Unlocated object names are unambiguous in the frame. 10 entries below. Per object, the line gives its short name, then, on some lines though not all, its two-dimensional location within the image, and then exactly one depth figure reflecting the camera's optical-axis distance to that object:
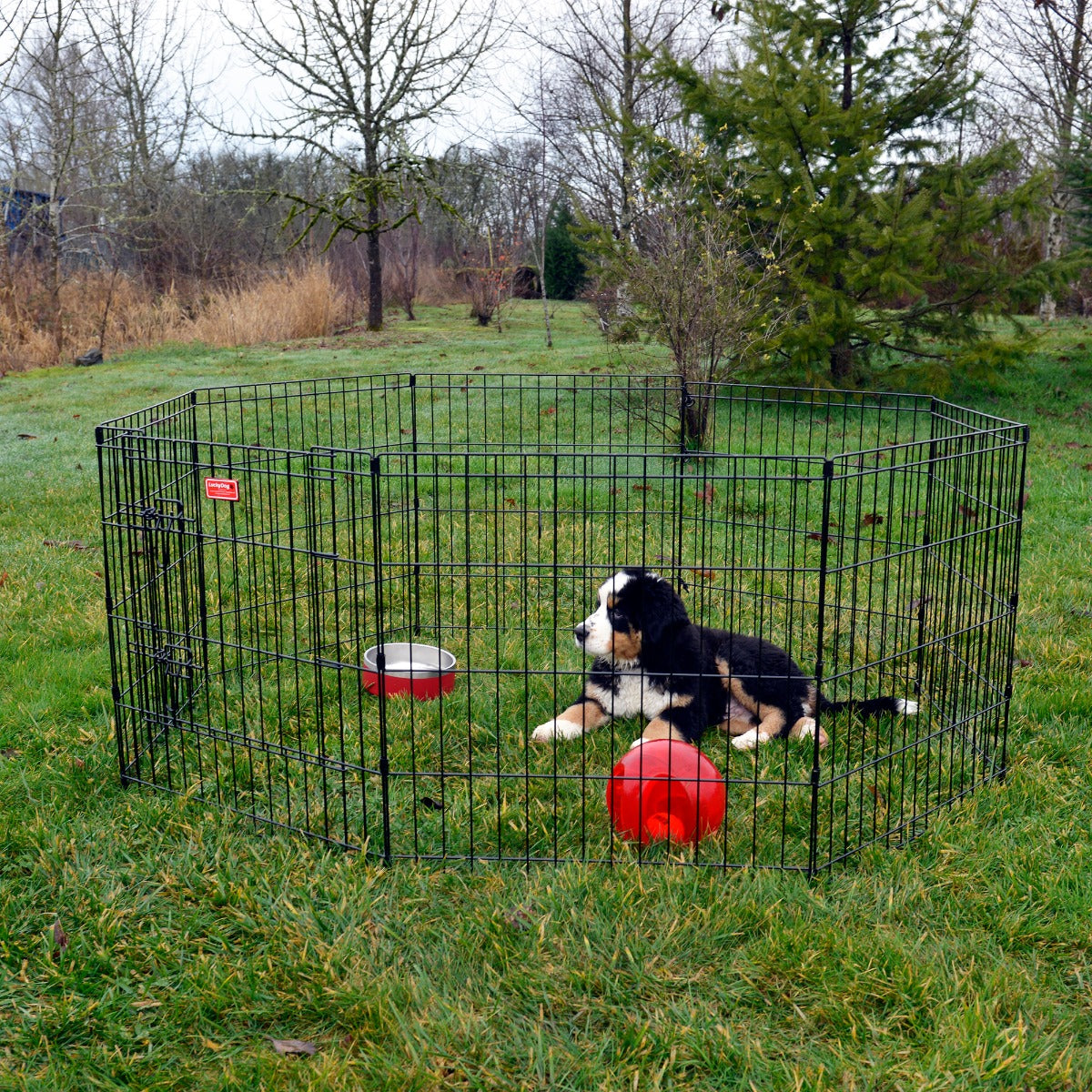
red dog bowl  4.51
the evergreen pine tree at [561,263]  28.94
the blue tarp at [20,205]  20.51
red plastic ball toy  3.35
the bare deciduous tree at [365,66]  19.55
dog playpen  3.46
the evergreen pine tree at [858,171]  10.58
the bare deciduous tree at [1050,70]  16.48
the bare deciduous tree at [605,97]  16.81
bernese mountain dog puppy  3.98
